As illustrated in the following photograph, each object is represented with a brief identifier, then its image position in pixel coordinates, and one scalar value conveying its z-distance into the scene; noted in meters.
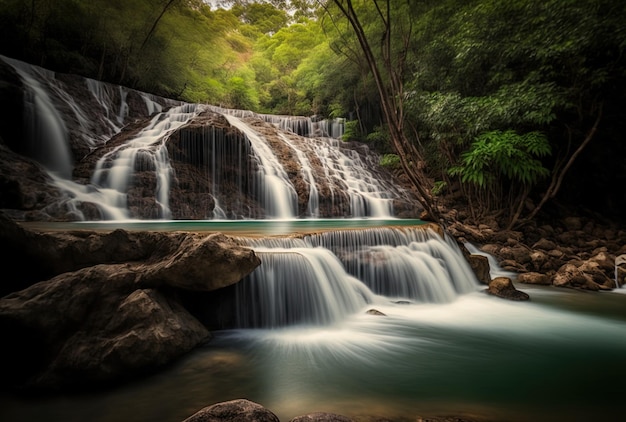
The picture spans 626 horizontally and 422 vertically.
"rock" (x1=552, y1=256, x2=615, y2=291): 6.09
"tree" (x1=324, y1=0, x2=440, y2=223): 4.54
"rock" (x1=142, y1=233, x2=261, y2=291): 3.33
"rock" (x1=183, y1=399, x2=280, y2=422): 1.68
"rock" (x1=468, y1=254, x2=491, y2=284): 6.41
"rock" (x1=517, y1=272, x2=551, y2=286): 6.46
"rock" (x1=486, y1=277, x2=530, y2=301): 5.39
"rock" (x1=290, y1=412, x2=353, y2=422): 1.71
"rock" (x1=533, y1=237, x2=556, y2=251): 7.86
